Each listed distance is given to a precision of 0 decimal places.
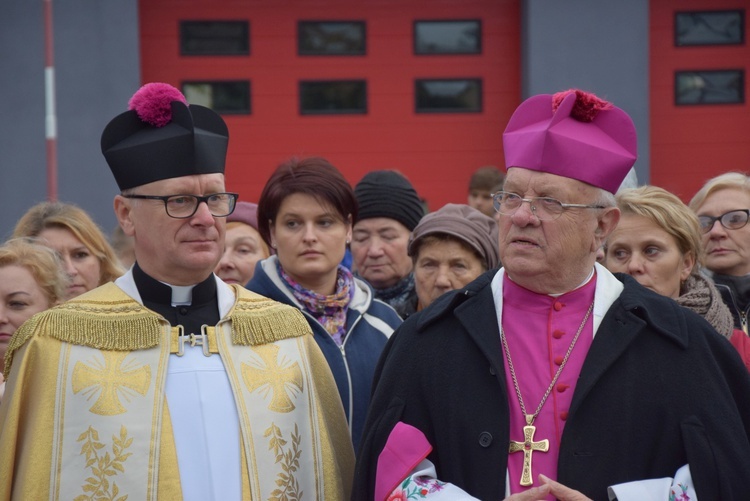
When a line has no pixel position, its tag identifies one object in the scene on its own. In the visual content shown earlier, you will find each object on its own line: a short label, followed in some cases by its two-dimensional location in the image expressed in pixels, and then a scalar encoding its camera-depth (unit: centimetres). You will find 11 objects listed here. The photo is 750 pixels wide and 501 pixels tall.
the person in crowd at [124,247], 1265
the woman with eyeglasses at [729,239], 984
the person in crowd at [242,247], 1102
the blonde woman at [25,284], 834
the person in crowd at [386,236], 1063
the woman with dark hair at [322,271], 830
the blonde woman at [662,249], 845
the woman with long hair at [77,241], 1013
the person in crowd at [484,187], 1477
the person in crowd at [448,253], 923
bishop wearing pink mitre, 608
